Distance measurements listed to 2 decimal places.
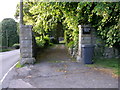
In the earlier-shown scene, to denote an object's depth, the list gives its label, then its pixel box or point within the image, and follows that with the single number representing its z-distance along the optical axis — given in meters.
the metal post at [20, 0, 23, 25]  7.97
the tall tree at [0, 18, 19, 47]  28.31
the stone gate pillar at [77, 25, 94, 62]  7.93
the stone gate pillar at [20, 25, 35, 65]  7.57
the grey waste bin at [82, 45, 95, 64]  7.54
